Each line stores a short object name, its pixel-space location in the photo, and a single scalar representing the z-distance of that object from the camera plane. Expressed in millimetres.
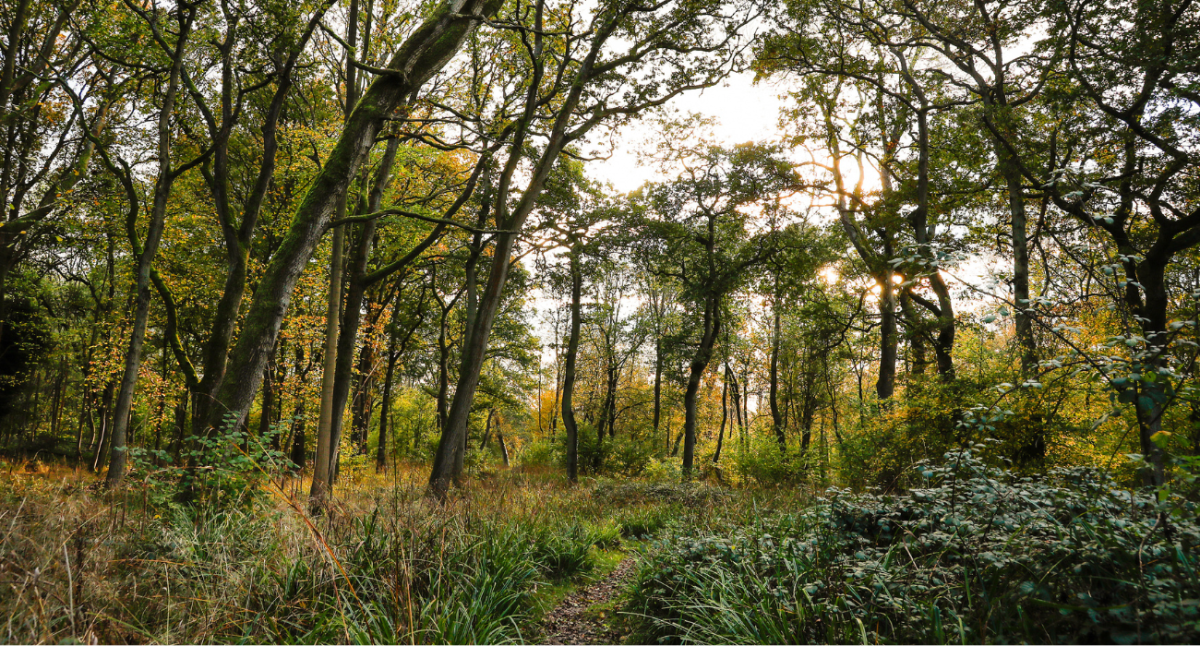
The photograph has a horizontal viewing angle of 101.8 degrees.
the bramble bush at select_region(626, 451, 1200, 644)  2061
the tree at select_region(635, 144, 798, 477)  13188
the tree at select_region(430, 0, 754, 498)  8734
